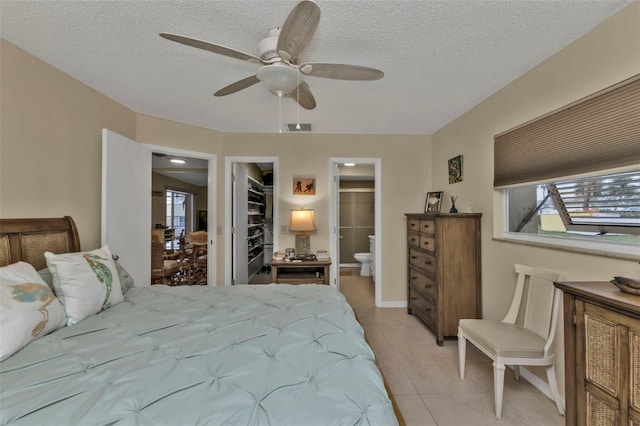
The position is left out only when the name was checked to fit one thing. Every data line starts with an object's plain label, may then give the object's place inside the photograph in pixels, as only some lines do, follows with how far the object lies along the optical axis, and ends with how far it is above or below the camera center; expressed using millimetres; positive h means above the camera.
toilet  5555 -1064
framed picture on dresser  3459 +165
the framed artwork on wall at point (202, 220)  7955 -158
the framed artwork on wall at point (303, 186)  3766 +418
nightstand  3299 -754
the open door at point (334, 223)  3787 -127
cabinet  1035 -622
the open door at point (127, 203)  2430 +128
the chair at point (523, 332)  1731 -883
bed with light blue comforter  824 -616
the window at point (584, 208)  1525 +39
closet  4043 -233
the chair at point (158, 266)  3734 -739
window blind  1432 +507
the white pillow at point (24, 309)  1155 -459
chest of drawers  2703 -588
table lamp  3521 -88
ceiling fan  1200 +876
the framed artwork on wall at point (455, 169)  3061 +551
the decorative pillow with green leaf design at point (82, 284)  1508 -427
